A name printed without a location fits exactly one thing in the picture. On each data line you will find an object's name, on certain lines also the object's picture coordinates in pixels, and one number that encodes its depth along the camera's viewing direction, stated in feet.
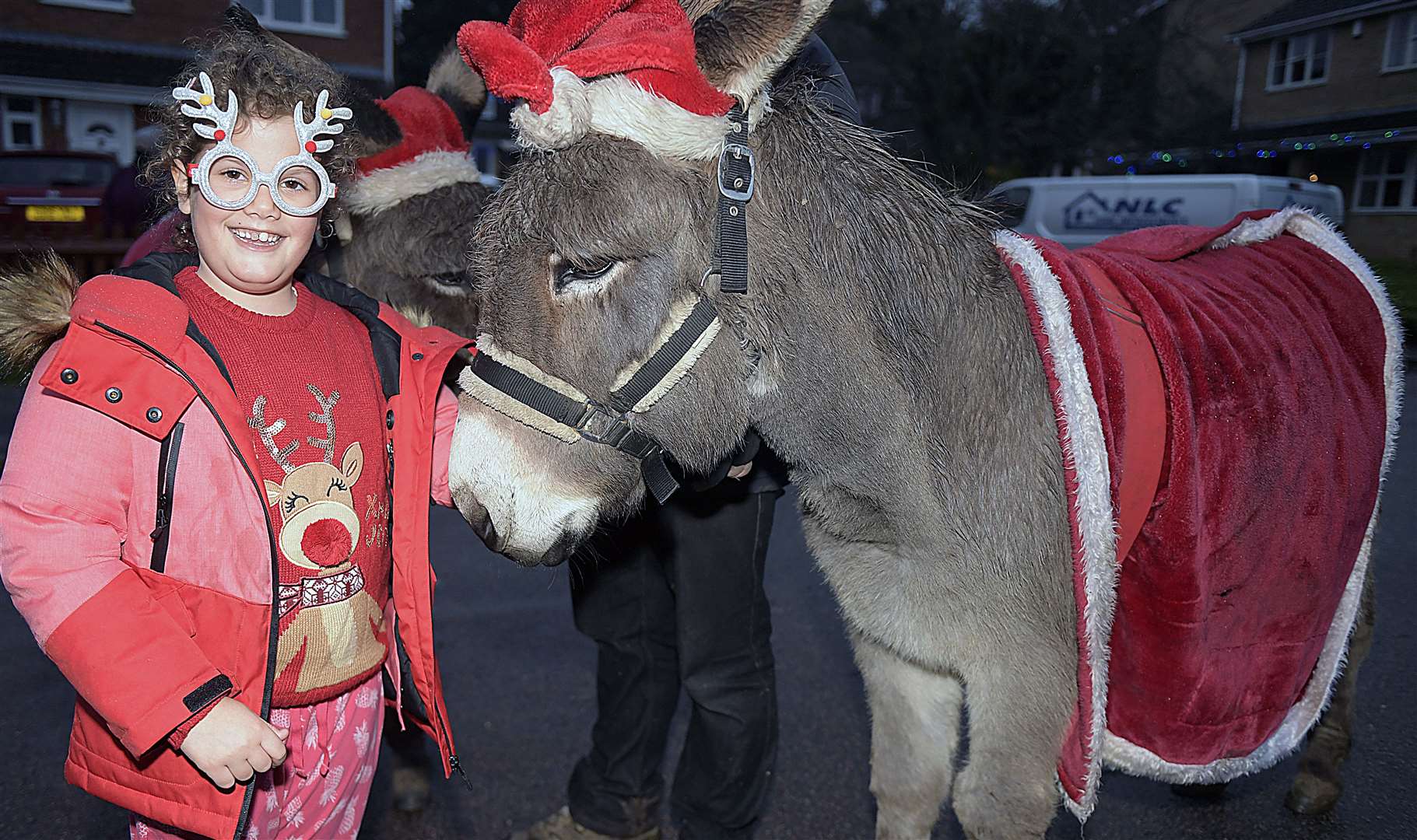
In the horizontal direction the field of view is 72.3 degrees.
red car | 38.96
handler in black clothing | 8.40
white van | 54.95
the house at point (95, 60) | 66.03
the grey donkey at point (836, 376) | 6.00
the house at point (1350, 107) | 75.77
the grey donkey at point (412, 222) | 9.98
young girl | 5.35
